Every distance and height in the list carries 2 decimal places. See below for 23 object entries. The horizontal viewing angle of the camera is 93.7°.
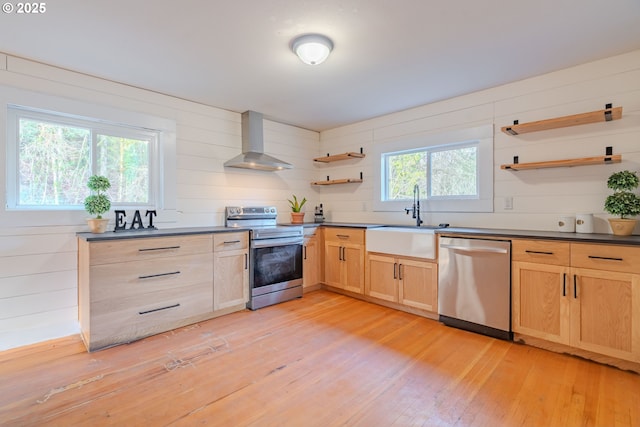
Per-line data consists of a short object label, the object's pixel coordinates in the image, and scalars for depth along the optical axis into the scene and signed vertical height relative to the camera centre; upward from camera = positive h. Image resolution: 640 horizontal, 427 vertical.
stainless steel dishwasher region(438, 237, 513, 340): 2.54 -0.66
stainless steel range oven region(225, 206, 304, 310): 3.36 -0.53
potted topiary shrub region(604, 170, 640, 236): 2.29 +0.07
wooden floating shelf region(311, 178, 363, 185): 4.34 +0.46
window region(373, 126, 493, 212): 3.23 +0.49
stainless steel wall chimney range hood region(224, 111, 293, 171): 3.77 +0.86
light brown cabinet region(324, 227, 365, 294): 3.68 -0.59
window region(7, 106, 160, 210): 2.56 +0.51
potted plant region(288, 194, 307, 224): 4.39 -0.01
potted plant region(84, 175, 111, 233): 2.65 +0.09
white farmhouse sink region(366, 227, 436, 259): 3.01 -0.31
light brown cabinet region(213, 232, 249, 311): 3.10 -0.61
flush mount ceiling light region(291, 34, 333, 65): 2.20 +1.24
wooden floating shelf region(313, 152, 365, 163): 4.26 +0.81
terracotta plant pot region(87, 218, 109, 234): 2.63 -0.10
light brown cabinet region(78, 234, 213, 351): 2.38 -0.64
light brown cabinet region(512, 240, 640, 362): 2.05 -0.62
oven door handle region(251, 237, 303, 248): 3.37 -0.35
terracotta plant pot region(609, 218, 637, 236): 2.34 -0.11
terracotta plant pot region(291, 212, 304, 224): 4.39 -0.07
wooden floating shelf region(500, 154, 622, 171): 2.45 +0.43
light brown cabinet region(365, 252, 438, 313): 3.03 -0.74
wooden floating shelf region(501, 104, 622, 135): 2.41 +0.79
